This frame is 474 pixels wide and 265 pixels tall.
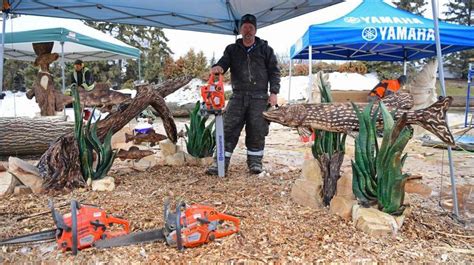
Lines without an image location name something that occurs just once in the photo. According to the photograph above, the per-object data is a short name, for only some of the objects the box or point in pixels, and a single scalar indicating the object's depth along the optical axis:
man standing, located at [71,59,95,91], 7.64
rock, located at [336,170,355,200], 2.65
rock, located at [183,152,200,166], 4.43
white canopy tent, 7.48
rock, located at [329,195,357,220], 2.55
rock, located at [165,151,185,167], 4.39
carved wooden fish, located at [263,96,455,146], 2.39
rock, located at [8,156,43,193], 3.25
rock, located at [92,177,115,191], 3.29
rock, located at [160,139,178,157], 4.53
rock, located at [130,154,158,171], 4.28
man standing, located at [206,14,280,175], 3.87
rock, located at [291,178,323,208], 2.80
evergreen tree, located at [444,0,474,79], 22.02
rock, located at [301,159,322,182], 2.85
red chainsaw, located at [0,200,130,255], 2.00
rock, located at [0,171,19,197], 3.32
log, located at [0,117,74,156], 5.07
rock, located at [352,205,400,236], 2.28
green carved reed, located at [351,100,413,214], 2.32
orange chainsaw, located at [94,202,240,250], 2.06
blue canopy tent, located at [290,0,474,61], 5.97
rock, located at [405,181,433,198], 3.03
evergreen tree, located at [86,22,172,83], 19.42
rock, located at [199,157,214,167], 4.43
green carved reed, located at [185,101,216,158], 4.34
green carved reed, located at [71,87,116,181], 3.28
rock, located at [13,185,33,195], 3.25
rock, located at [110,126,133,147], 5.47
